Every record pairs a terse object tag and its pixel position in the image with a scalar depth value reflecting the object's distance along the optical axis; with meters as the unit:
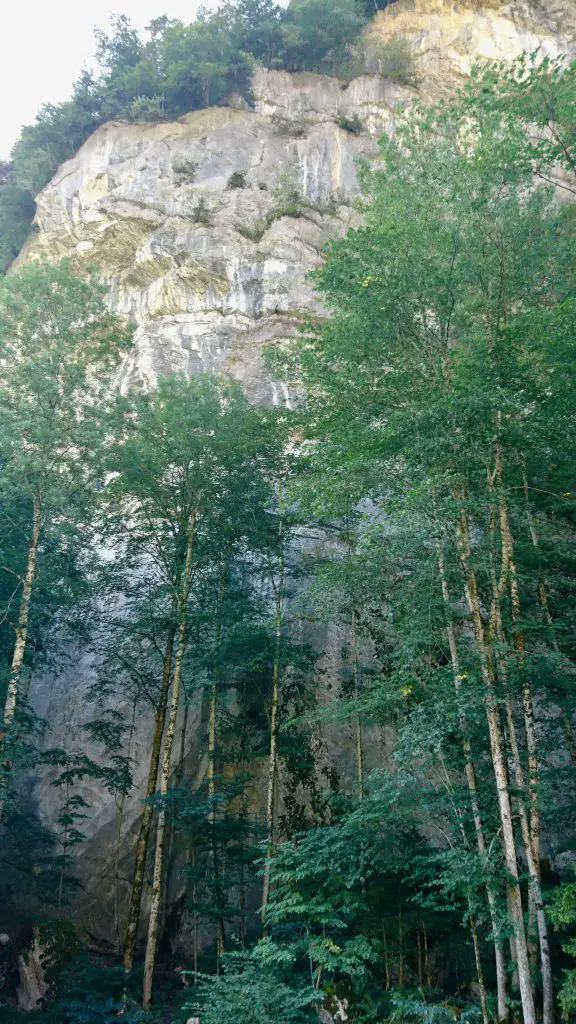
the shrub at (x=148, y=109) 29.34
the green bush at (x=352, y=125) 29.34
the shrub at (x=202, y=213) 25.62
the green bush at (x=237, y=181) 27.28
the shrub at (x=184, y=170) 27.20
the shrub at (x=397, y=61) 30.78
